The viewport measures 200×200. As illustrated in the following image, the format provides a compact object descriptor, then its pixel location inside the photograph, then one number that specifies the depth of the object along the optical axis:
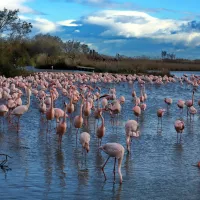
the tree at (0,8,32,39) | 52.34
